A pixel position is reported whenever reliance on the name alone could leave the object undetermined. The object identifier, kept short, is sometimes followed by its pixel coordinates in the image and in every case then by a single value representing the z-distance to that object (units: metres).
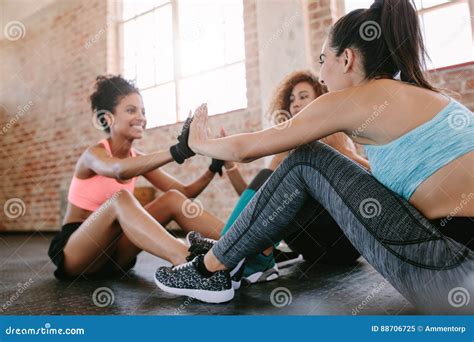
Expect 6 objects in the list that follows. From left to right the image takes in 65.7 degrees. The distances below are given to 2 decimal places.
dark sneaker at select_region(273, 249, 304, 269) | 1.68
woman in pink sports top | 1.25
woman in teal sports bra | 0.69
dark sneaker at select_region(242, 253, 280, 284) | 1.28
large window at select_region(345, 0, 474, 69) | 2.16
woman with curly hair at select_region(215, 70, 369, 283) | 1.29
